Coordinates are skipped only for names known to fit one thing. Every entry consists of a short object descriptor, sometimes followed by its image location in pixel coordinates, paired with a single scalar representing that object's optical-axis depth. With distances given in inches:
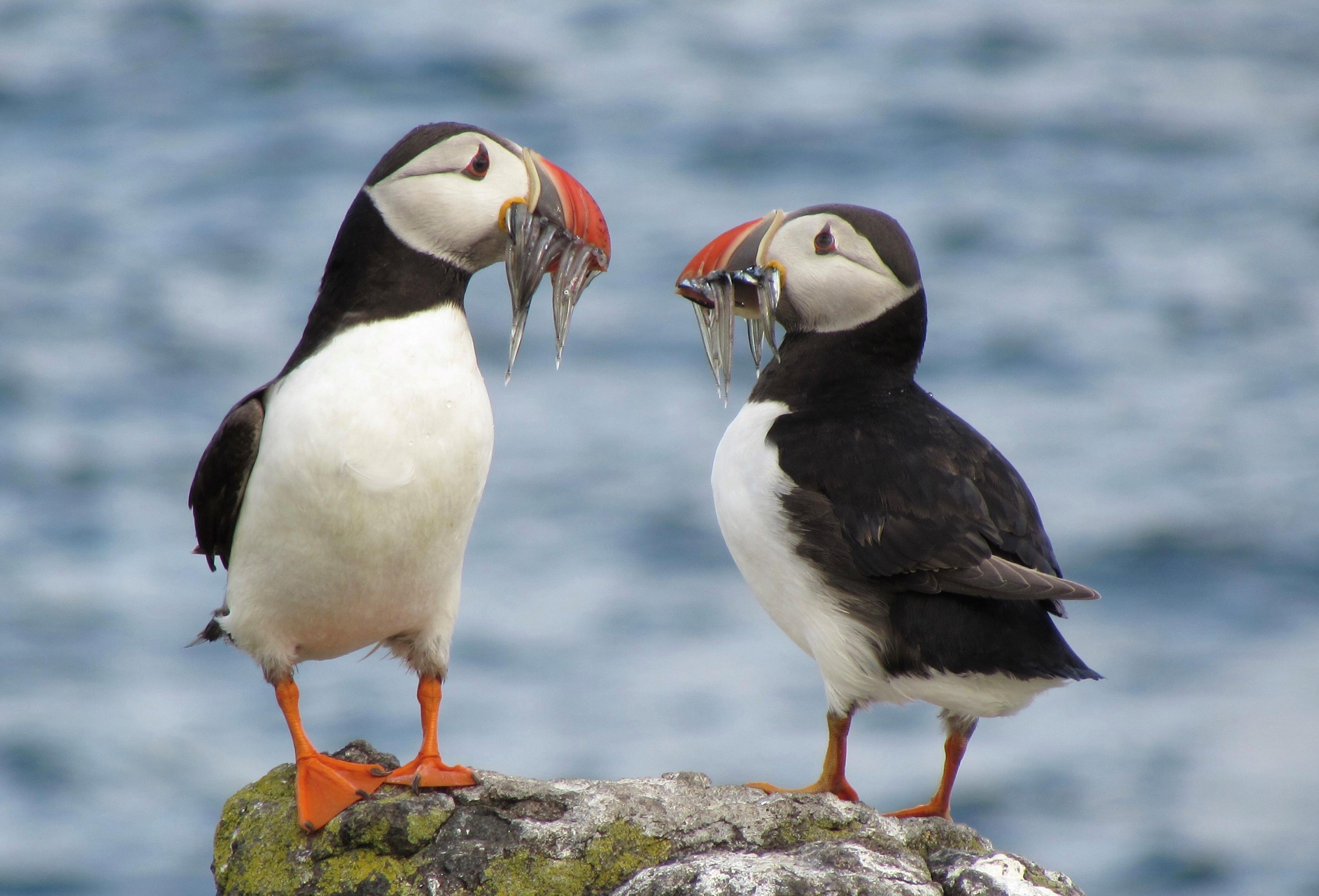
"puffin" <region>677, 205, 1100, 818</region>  335.9
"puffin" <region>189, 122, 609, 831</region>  320.5
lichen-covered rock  299.1
